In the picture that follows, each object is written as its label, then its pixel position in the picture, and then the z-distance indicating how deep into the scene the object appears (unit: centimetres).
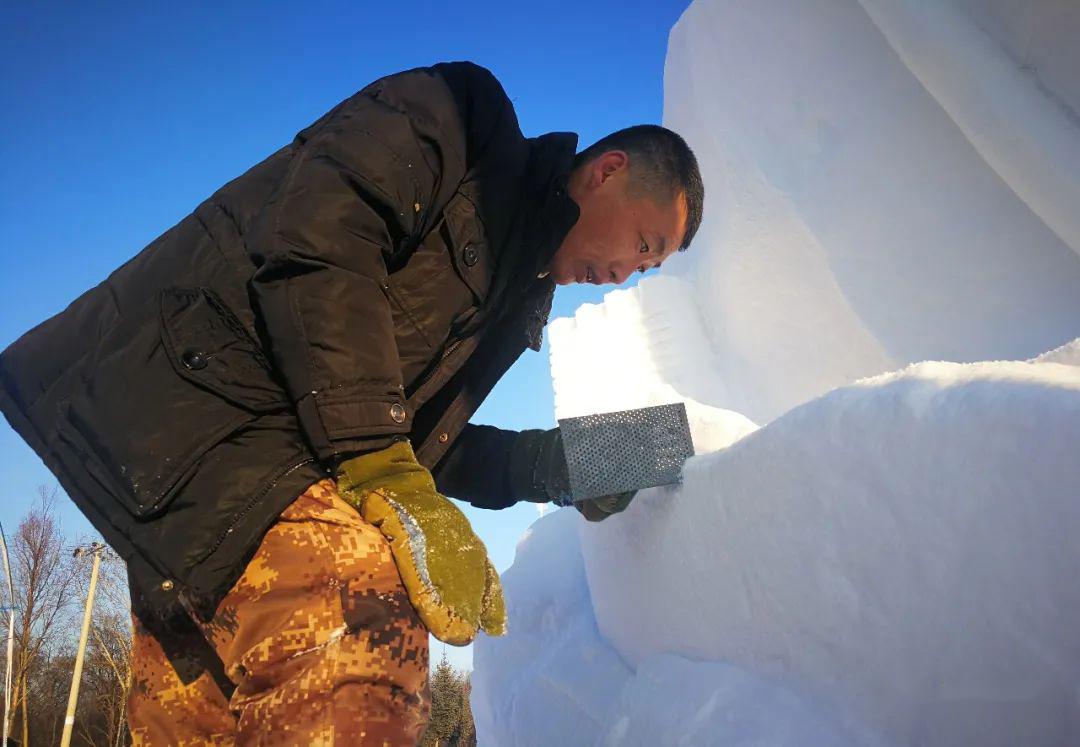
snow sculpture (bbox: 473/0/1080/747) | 95
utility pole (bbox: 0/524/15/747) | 1137
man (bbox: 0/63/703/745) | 90
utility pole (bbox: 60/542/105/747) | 962
